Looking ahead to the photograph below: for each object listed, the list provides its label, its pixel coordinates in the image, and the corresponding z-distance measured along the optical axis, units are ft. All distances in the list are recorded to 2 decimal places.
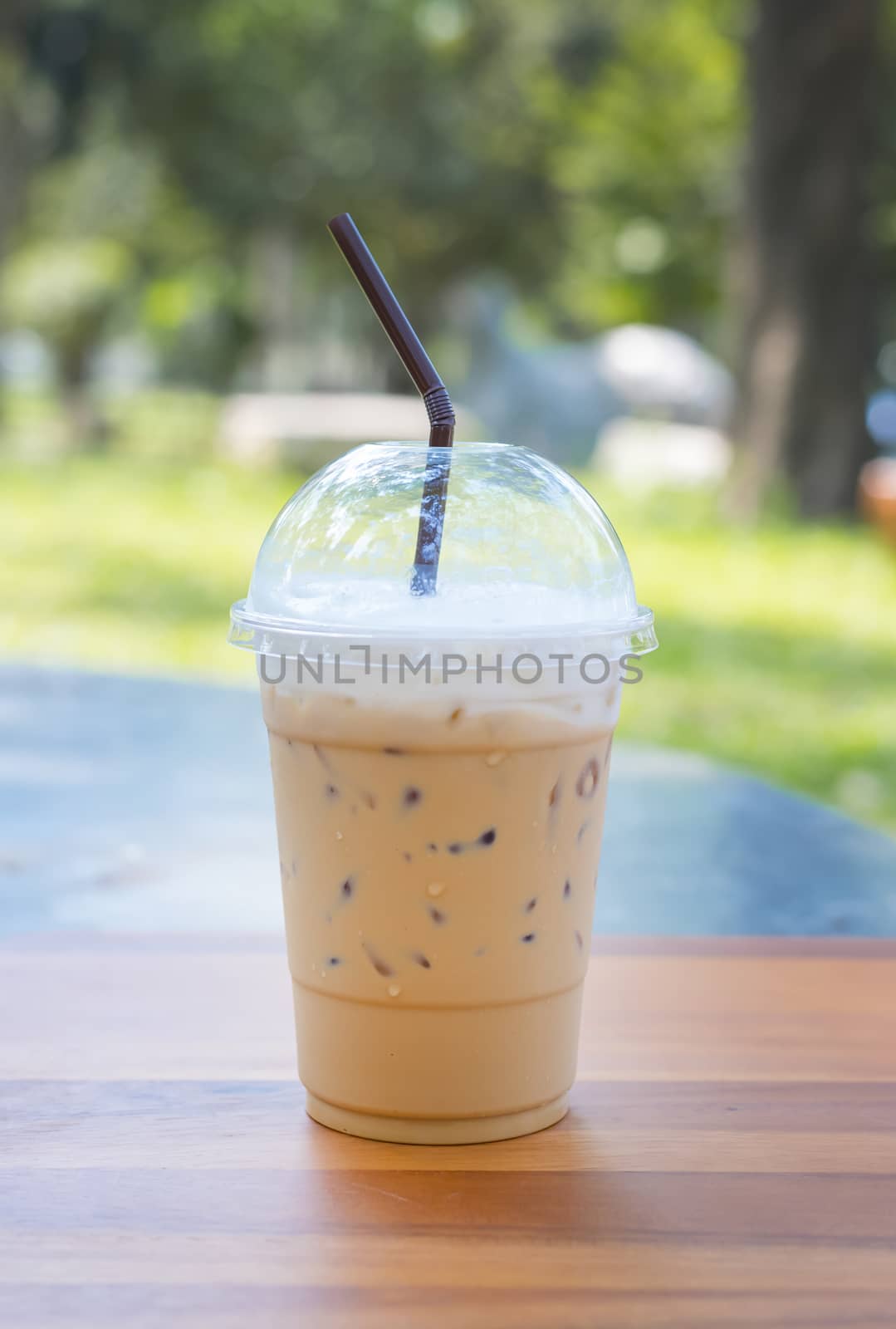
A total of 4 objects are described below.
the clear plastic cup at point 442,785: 2.90
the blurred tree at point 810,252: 21.89
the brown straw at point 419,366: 3.07
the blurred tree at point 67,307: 42.55
